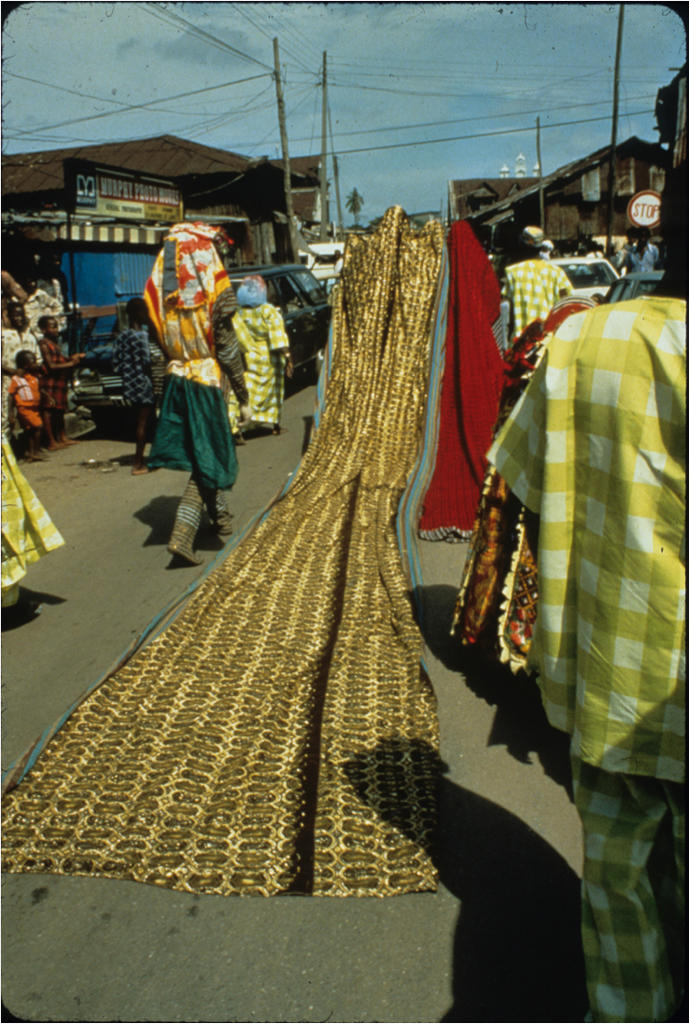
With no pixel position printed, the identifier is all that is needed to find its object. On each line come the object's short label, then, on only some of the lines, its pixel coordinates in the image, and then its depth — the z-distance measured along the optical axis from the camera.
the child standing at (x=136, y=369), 9.09
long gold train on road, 2.75
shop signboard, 12.02
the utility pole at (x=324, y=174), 32.20
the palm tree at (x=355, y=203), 101.62
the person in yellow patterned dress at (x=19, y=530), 4.62
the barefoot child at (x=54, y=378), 10.02
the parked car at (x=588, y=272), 15.32
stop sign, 14.68
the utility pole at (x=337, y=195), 52.42
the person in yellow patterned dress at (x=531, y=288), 7.23
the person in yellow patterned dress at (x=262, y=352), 9.88
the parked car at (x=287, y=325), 10.84
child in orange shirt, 9.49
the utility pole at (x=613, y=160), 23.71
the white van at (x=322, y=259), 26.56
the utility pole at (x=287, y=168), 27.23
